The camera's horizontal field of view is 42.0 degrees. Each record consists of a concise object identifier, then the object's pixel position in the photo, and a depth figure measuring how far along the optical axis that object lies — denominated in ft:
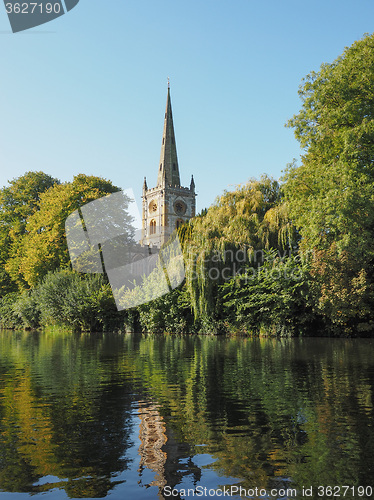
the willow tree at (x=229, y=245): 96.68
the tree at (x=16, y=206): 167.12
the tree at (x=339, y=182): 72.95
